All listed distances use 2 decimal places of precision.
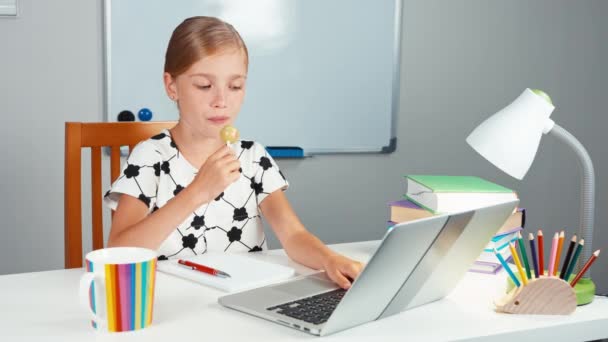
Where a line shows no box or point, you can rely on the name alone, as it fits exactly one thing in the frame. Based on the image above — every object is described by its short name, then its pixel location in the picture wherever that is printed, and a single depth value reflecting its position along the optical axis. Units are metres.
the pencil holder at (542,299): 0.98
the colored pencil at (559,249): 1.01
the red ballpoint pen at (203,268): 1.10
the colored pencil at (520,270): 0.99
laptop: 0.82
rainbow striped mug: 0.84
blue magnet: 2.45
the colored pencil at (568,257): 1.00
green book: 1.25
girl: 1.20
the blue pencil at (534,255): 0.97
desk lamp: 1.01
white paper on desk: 1.07
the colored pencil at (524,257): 0.99
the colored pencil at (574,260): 1.00
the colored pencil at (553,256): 1.00
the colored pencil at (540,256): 1.00
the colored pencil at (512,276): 1.00
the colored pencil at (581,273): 1.03
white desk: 0.86
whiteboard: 2.43
